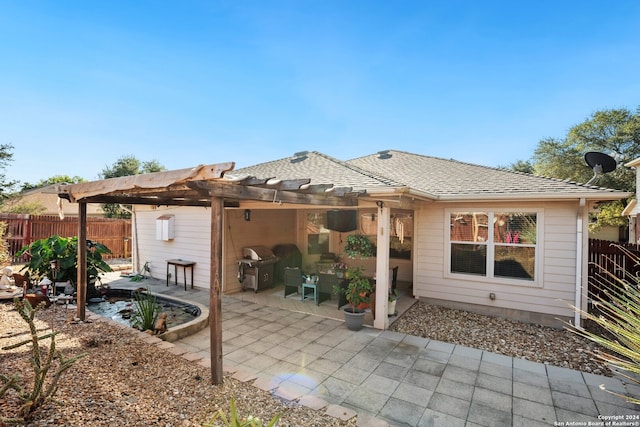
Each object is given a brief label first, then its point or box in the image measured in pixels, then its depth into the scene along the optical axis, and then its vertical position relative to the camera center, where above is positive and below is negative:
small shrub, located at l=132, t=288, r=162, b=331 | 5.04 -1.85
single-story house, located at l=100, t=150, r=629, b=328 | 5.95 -0.51
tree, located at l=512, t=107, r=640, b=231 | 17.81 +4.45
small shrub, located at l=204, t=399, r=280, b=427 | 2.05 -1.47
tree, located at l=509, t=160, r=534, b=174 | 27.51 +4.32
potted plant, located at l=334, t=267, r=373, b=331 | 5.64 -1.66
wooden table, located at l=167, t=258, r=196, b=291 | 8.74 -1.65
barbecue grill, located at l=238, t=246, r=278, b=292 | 8.29 -1.66
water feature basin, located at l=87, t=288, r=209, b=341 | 5.22 -2.26
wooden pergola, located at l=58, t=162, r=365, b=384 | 3.16 +0.25
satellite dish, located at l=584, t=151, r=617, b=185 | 7.25 +1.23
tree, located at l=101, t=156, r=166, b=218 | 23.47 +3.28
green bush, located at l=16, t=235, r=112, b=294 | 6.76 -1.19
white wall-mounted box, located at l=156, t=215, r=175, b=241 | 9.32 -0.60
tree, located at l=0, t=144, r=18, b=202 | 14.50 +2.25
